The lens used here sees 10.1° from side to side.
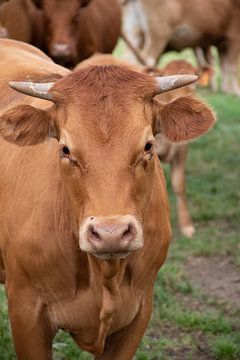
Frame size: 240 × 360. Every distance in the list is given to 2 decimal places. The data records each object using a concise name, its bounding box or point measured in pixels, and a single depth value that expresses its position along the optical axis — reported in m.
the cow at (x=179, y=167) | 11.49
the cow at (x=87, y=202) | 5.33
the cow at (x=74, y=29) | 12.59
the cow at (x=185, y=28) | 20.56
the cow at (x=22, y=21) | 11.58
